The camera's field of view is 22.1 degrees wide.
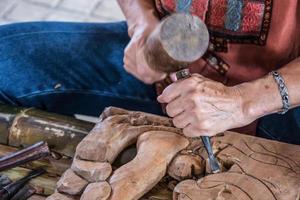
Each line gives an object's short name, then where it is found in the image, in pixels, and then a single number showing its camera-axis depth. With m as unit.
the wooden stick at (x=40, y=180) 1.11
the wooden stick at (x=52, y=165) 1.14
